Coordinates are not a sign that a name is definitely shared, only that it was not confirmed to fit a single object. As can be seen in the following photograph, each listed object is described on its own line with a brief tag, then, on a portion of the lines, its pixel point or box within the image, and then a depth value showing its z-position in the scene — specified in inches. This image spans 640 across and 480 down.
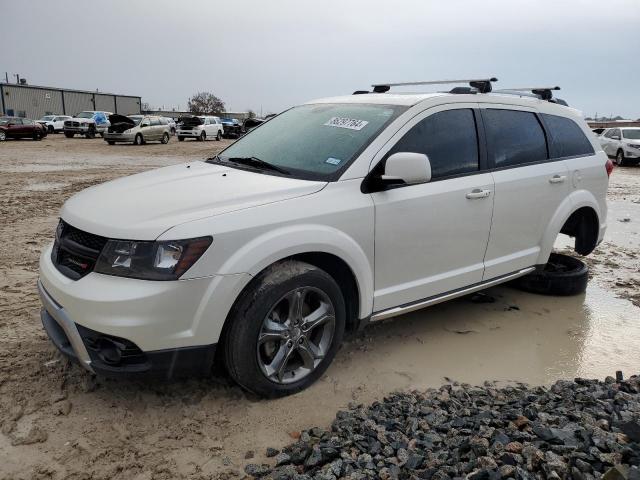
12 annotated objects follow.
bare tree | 3400.6
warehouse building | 1972.2
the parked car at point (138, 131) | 1118.4
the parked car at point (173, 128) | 1686.5
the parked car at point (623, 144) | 822.5
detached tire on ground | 207.9
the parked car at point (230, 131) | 1632.6
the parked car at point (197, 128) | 1433.3
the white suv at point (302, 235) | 110.3
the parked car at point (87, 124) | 1360.7
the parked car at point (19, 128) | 1160.2
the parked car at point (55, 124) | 1487.5
